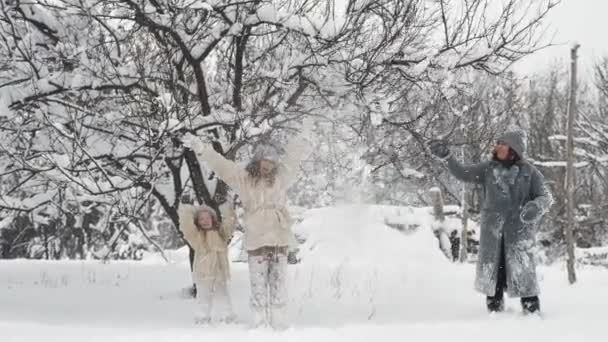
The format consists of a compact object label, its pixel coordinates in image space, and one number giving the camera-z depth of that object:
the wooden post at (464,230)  16.30
